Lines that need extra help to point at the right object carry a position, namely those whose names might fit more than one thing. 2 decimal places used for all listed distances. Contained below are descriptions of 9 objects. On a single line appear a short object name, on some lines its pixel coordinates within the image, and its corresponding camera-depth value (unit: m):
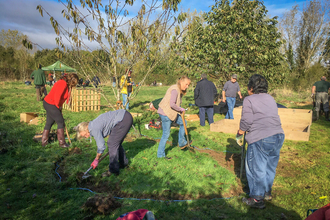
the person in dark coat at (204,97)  7.98
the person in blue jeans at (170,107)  4.56
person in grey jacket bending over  3.44
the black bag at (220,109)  11.12
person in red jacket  5.16
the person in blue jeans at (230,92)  8.35
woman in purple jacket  3.14
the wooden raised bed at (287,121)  7.34
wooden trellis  10.02
